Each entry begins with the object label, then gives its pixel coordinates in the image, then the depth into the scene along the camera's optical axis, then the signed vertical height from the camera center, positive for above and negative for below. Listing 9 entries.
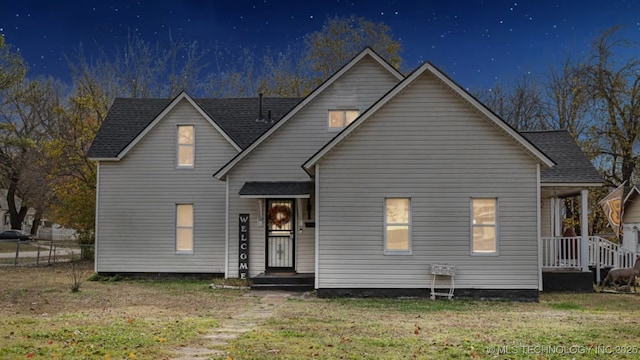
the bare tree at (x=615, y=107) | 31.02 +5.97
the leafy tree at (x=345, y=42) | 38.72 +11.33
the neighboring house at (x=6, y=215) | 77.84 +0.08
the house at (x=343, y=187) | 16.03 +0.95
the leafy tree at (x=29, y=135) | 46.69 +6.54
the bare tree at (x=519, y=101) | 41.25 +8.50
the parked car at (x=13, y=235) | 58.71 -1.87
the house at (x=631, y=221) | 26.42 +0.06
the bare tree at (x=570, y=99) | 33.18 +7.08
